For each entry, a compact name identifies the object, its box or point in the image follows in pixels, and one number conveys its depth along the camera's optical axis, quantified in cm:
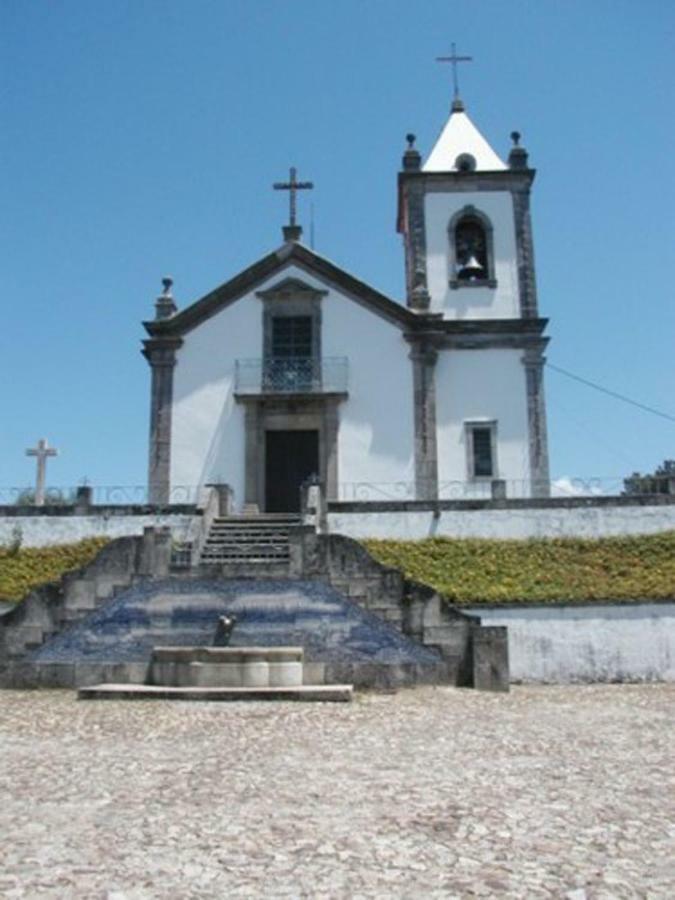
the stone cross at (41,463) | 1731
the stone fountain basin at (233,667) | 1044
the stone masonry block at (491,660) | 1120
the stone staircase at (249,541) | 1321
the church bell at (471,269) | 2050
